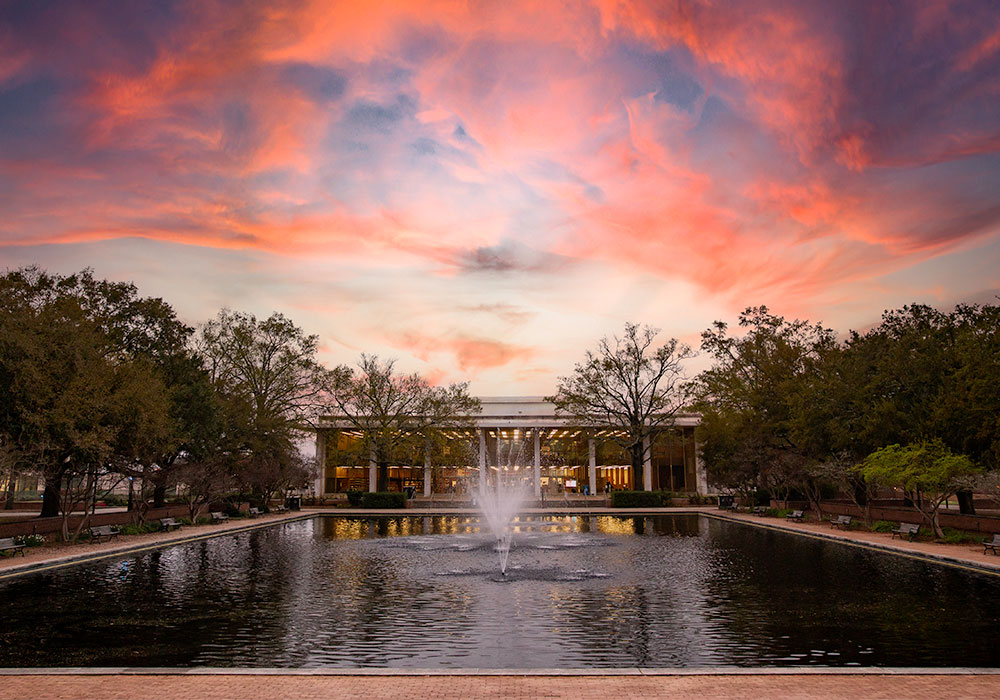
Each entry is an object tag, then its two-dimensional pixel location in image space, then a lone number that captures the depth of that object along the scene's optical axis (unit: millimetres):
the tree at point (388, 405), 57375
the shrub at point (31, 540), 26378
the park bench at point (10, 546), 23467
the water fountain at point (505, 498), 30984
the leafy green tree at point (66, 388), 25578
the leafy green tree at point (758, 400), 41375
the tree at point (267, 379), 46906
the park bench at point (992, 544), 23312
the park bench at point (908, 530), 27861
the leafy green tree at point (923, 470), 26266
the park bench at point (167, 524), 34219
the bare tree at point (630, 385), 58406
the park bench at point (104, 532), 29594
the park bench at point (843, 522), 34031
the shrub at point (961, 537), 26750
